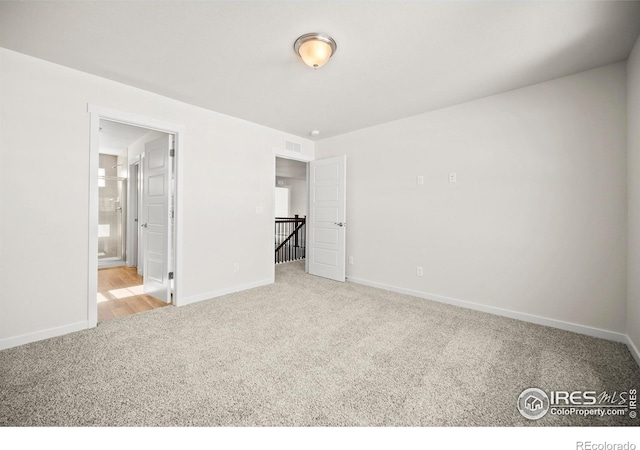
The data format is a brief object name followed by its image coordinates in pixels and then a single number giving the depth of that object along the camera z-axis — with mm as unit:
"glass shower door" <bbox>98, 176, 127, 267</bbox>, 6082
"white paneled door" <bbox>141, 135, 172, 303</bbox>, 3408
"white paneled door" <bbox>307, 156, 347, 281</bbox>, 4492
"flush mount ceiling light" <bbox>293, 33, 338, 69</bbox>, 2020
